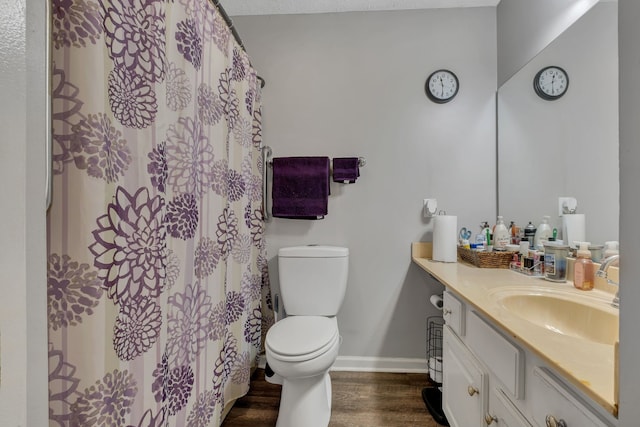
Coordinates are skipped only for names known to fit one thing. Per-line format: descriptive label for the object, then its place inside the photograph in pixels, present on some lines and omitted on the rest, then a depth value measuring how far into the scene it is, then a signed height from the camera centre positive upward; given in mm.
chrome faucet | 902 -175
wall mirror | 1060 +365
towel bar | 1879 +344
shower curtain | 577 -5
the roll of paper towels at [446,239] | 1684 -155
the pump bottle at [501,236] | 1578 -131
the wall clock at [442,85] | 1873 +848
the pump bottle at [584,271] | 1098 -224
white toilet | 1271 -605
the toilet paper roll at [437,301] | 1549 -481
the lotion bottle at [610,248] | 1043 -131
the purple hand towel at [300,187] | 1856 +170
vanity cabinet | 628 -482
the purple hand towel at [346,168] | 1842 +289
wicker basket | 1523 -249
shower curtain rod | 1213 +891
